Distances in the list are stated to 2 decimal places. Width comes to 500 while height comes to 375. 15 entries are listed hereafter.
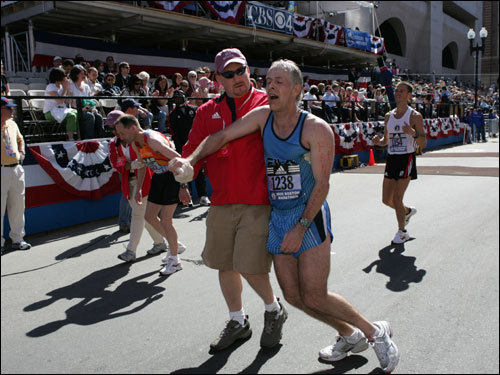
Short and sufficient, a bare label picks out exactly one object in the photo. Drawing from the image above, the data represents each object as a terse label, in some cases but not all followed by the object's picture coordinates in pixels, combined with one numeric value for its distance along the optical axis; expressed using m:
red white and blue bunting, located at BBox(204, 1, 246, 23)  20.88
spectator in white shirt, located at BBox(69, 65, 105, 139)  8.38
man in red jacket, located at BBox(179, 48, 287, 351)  3.29
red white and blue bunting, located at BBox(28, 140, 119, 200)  7.57
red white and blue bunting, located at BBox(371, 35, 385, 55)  34.25
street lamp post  26.18
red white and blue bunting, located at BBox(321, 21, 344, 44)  29.26
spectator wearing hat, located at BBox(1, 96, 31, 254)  6.25
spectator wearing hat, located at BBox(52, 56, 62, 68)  12.29
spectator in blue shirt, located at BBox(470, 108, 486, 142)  23.83
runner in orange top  5.07
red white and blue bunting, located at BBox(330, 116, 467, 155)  14.84
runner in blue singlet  2.90
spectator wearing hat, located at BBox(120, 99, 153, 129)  6.38
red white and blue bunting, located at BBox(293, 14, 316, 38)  26.31
